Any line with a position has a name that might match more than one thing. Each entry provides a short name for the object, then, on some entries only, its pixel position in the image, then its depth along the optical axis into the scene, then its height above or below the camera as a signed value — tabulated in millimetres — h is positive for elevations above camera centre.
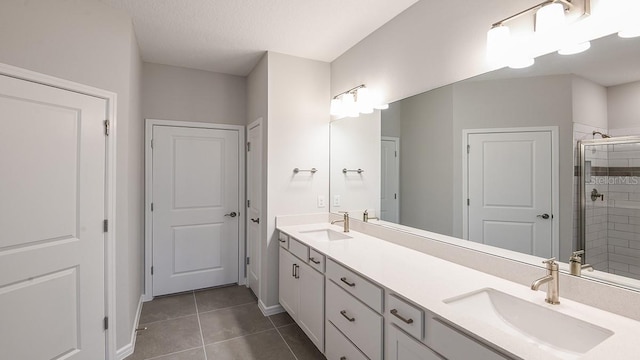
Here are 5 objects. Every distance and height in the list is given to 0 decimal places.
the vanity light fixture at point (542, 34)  1216 +674
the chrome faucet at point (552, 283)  1167 -420
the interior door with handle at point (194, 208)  3205 -311
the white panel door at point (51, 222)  1611 -253
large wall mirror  1142 +110
